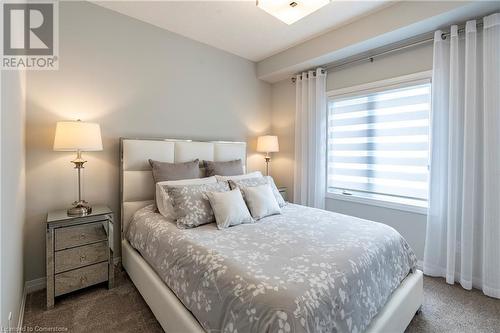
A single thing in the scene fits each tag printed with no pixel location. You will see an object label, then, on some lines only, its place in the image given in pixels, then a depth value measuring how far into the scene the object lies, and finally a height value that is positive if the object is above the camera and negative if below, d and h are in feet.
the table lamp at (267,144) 12.10 +0.98
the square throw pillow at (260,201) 7.38 -1.21
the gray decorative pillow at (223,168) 9.50 -0.21
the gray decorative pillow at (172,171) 8.16 -0.30
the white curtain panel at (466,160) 7.00 +0.15
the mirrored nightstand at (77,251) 6.31 -2.50
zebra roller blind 8.85 +0.84
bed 3.56 -2.02
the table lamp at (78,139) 6.56 +0.65
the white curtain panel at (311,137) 11.34 +1.29
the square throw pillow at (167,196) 7.13 -1.05
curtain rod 7.87 +4.40
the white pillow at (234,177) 8.67 -0.53
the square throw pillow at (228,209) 6.57 -1.29
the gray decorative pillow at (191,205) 6.53 -1.22
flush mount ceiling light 6.23 +4.20
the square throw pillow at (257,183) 8.15 -0.69
